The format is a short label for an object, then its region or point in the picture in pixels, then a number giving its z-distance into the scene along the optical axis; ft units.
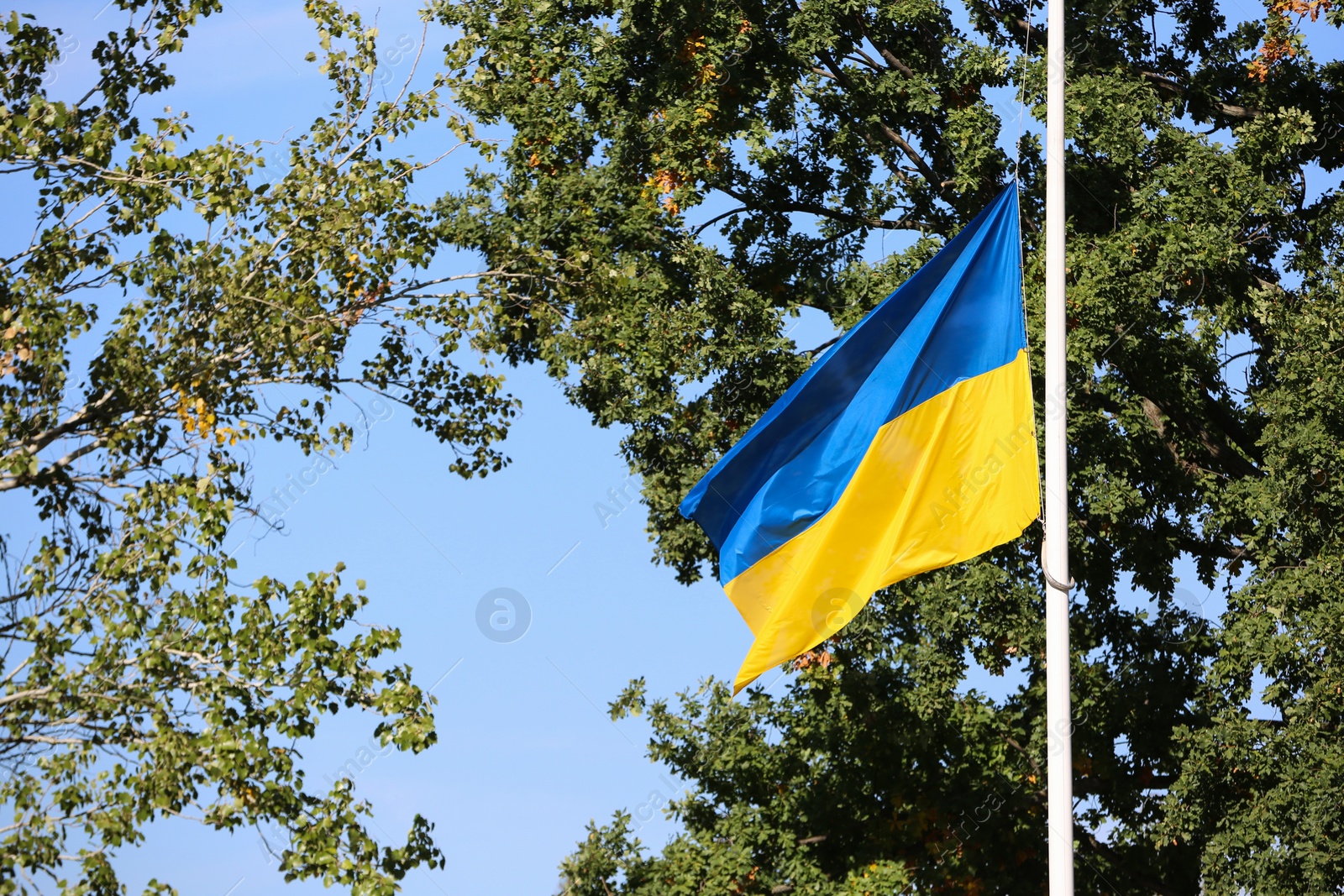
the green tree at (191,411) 64.49
